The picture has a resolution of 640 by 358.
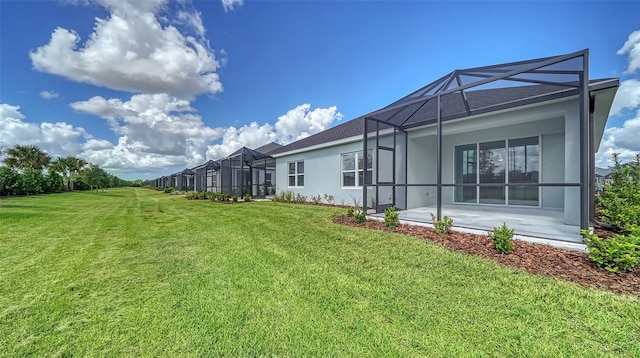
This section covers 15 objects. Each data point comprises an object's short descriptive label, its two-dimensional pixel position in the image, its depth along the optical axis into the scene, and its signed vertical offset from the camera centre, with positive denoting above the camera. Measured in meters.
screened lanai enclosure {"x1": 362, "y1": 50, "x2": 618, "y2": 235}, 5.28 +1.29
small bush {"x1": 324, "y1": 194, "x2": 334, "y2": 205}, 11.94 -1.07
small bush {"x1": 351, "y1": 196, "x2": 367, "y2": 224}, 6.84 -1.15
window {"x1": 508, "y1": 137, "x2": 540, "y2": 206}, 8.11 +0.28
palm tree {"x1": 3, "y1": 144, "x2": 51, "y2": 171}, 32.84 +2.89
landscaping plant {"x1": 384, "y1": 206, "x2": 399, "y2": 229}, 6.09 -1.11
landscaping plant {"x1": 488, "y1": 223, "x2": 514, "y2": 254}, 4.00 -1.10
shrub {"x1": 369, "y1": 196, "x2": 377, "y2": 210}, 9.31 -1.04
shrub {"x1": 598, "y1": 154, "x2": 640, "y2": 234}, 4.78 -0.49
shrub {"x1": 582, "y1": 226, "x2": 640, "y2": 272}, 3.12 -1.03
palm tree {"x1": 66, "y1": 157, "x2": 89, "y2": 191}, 36.51 +1.63
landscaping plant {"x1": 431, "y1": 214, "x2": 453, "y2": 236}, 5.17 -1.09
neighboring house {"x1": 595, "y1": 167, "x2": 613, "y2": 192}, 20.77 +0.41
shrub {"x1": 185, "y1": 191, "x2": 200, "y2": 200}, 18.99 -1.54
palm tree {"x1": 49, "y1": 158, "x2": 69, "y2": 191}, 33.84 +1.42
